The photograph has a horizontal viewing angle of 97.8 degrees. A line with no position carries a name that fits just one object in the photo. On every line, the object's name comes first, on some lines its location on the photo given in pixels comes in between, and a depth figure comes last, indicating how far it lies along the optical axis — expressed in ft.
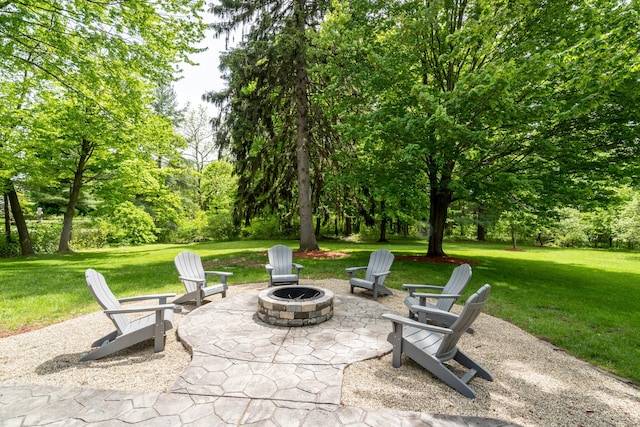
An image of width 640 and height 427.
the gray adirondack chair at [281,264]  20.68
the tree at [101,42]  23.77
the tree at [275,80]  34.55
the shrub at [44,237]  49.12
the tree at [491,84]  20.92
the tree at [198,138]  98.99
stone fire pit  14.37
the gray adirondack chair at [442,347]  9.57
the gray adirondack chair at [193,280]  17.46
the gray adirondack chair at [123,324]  11.25
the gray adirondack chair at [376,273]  19.77
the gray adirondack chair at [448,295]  13.97
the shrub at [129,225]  51.29
